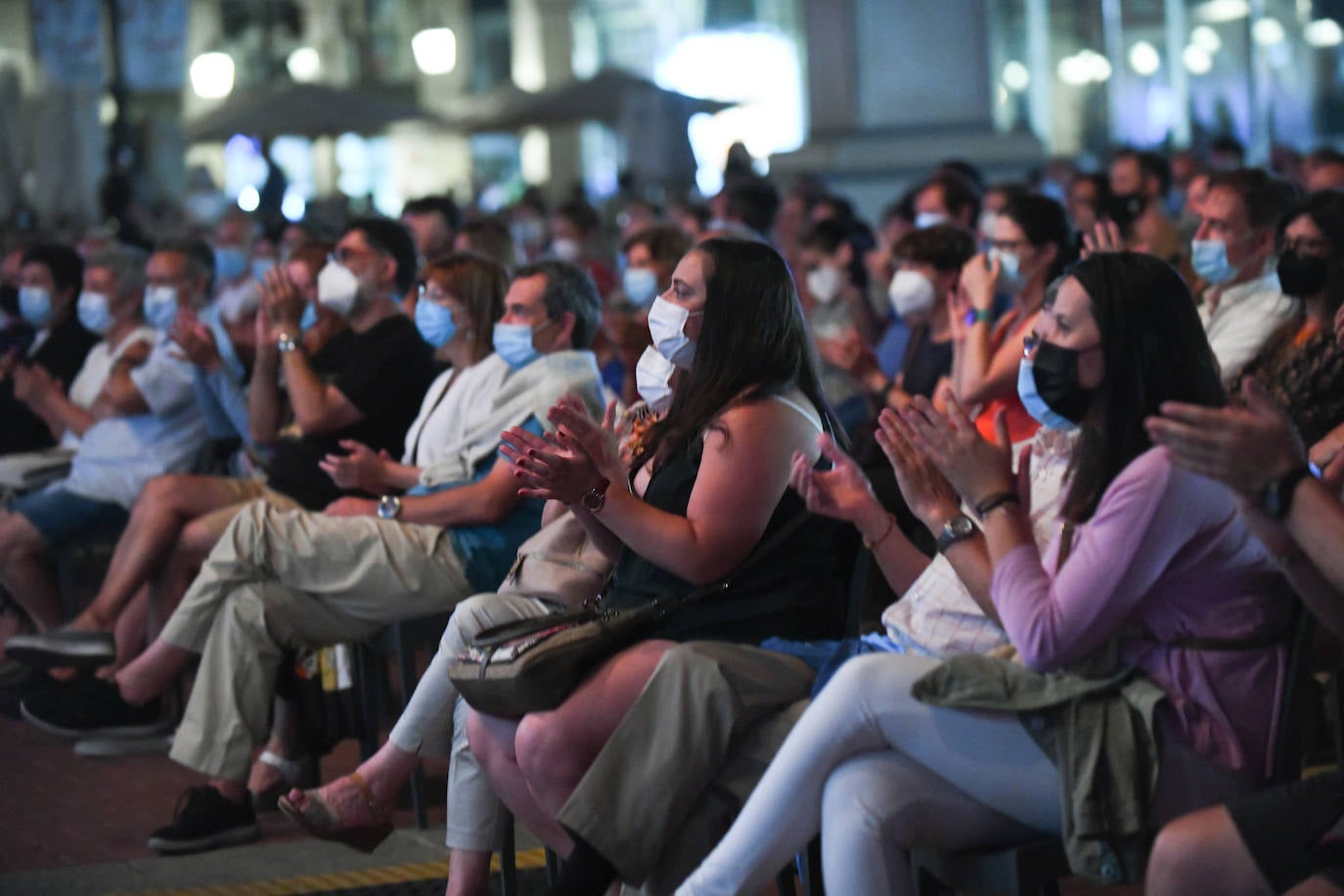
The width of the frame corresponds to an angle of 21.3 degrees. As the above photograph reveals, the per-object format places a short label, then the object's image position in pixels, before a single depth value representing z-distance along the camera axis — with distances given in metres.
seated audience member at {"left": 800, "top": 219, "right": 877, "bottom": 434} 12.30
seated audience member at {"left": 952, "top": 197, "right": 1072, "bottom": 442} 10.16
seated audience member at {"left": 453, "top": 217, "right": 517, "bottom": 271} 13.09
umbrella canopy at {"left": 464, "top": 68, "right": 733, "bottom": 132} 37.18
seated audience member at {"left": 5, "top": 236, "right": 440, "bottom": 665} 10.82
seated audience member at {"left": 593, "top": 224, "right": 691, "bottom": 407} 11.98
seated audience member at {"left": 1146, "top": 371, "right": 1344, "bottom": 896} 4.87
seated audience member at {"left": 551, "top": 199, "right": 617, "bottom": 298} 18.29
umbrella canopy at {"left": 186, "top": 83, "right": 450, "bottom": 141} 38.54
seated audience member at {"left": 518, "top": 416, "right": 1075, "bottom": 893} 5.98
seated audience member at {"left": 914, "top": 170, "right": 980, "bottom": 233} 14.78
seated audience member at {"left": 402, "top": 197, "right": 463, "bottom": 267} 15.75
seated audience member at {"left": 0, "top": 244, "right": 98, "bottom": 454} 14.81
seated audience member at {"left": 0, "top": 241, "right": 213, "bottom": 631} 12.70
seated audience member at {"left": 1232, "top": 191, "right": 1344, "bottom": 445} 7.97
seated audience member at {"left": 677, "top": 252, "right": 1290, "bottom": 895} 5.27
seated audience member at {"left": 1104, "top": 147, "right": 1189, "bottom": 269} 14.44
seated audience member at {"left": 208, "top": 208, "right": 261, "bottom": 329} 17.38
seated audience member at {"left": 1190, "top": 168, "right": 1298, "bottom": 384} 9.81
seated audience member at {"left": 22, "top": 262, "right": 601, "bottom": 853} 9.25
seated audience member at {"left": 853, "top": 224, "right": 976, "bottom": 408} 11.61
